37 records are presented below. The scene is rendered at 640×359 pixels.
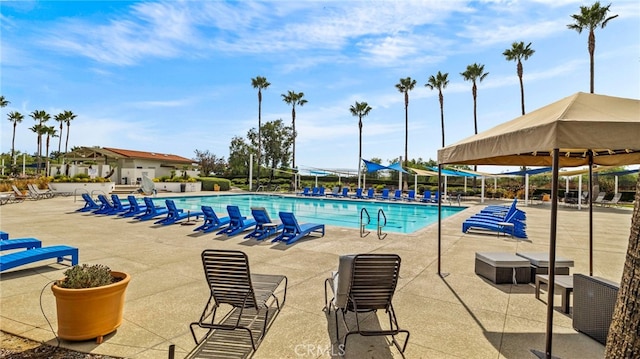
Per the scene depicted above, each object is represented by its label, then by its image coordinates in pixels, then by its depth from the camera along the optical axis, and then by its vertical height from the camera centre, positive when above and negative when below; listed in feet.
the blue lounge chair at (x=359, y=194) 79.04 -1.84
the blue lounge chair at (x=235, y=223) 30.70 -3.81
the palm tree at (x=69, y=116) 146.20 +27.93
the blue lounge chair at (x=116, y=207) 42.04 -3.60
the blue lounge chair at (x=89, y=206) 44.54 -3.71
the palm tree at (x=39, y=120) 141.49 +25.11
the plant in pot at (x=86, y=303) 9.58 -3.73
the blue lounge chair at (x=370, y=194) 78.81 -1.76
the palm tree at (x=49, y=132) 144.97 +21.51
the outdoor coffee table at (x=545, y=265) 16.10 -3.65
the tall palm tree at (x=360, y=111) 117.91 +27.52
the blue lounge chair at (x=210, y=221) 31.71 -3.85
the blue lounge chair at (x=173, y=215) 36.17 -3.77
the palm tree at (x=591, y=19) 71.72 +38.85
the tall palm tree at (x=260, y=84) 123.65 +37.97
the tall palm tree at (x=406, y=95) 114.73 +33.31
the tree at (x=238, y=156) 136.98 +11.65
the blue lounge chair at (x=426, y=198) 69.87 -2.06
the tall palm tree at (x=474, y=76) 101.63 +35.78
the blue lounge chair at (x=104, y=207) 42.98 -3.67
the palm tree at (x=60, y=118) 144.87 +26.92
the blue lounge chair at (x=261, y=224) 28.37 -3.54
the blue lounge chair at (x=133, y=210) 40.48 -3.71
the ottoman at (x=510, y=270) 16.30 -3.98
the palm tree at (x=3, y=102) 143.33 +33.03
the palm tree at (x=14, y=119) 152.25 +26.97
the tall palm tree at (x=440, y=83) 109.19 +35.64
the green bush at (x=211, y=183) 103.24 -0.25
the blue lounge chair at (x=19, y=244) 18.19 -3.90
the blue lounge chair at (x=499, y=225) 30.32 -3.35
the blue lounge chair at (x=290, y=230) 27.13 -3.88
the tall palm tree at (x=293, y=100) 127.95 +33.44
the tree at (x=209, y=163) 140.15 +8.64
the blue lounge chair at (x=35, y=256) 15.23 -3.94
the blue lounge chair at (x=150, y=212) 38.06 -3.67
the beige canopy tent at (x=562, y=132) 8.80 +1.80
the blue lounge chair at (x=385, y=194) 77.08 -1.61
